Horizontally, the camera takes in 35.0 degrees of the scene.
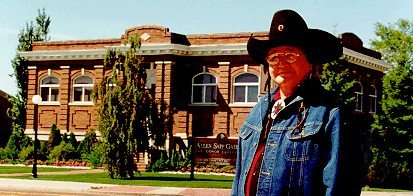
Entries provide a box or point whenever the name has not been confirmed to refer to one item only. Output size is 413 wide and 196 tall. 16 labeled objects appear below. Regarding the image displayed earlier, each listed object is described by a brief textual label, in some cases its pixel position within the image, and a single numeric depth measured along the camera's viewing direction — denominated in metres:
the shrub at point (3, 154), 36.59
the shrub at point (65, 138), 36.97
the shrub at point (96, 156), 24.61
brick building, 34.75
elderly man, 3.37
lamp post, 24.66
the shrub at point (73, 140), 36.50
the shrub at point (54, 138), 37.03
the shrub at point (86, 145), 34.81
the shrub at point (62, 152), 35.06
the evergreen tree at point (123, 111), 24.31
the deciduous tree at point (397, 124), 29.72
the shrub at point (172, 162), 31.12
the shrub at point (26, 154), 35.41
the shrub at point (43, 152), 35.72
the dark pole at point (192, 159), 25.48
